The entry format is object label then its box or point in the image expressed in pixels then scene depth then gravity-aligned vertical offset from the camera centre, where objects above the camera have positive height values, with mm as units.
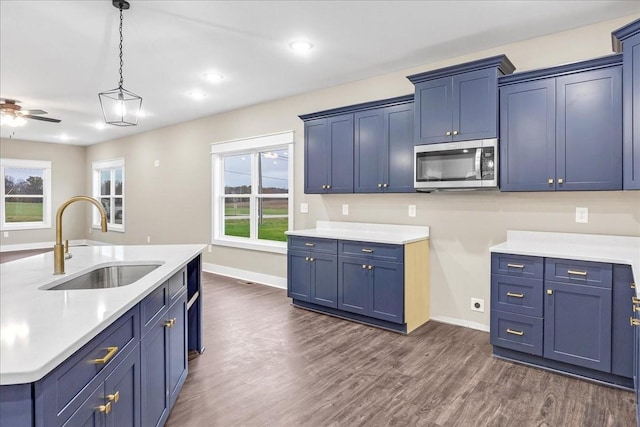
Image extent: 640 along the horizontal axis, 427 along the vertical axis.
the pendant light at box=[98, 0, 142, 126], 2706 +837
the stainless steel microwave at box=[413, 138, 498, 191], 3141 +406
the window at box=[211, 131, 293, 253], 5398 +299
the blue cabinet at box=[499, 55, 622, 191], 2678 +642
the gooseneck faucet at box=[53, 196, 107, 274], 1913 -202
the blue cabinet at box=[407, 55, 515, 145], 3129 +979
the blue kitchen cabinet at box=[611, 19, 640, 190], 2432 +734
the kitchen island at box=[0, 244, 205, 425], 909 -370
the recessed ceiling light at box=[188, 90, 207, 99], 4953 +1583
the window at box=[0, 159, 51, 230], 8703 +391
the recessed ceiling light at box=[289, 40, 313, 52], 3393 +1544
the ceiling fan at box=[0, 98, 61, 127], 5039 +1333
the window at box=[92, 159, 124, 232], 8711 +519
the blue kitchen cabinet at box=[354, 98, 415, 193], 3781 +652
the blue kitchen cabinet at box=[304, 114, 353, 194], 4211 +660
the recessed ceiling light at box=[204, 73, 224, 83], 4266 +1568
